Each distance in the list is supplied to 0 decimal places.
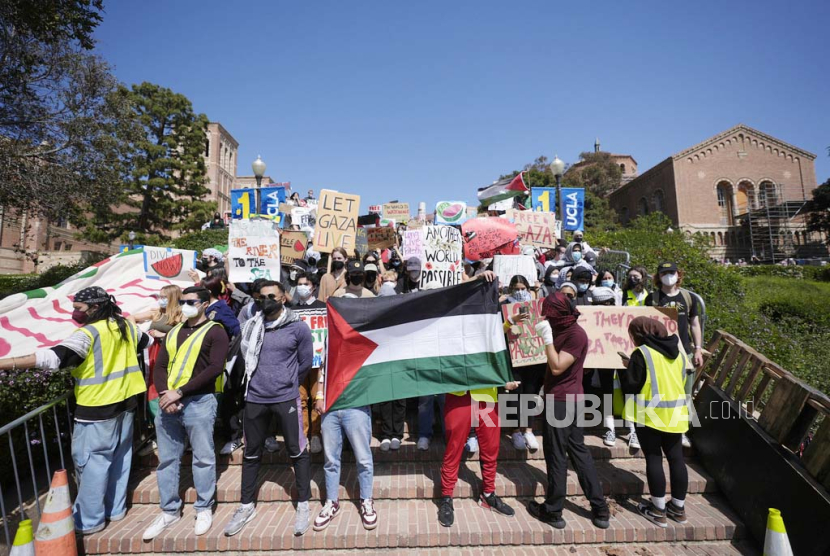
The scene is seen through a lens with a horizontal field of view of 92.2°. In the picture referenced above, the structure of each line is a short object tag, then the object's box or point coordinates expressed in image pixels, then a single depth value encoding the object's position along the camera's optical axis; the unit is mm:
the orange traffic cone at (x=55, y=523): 3277
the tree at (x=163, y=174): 26219
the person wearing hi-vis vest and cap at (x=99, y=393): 3607
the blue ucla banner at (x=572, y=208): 10391
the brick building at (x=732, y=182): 40688
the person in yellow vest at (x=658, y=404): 3742
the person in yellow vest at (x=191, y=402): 3773
